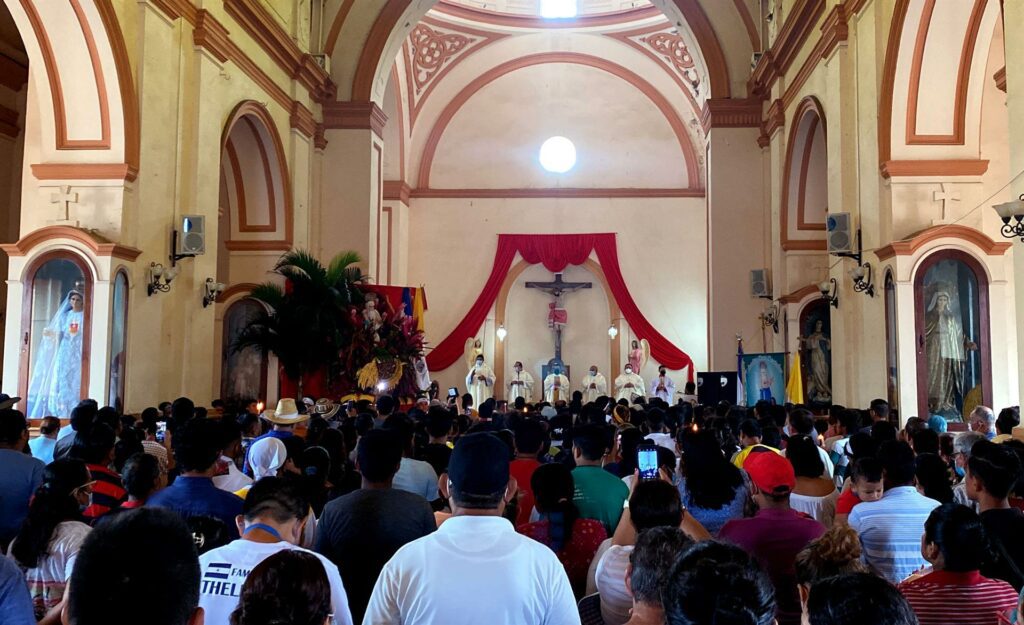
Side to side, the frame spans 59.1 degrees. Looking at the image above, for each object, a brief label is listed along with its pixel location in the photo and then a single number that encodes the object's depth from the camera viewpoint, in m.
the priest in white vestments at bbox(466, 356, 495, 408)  21.73
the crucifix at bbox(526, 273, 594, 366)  23.31
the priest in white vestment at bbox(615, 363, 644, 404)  21.19
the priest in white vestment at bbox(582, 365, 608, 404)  22.08
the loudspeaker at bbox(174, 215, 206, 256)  10.39
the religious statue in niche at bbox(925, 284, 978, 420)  8.89
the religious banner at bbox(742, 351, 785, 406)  12.84
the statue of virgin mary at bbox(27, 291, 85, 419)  9.04
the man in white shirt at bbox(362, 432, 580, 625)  2.33
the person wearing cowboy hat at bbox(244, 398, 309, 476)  7.57
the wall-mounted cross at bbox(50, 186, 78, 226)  9.48
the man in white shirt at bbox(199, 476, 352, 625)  2.52
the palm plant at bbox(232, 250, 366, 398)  12.44
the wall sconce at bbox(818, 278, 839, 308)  11.32
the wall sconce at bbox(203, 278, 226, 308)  11.30
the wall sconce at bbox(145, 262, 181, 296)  9.92
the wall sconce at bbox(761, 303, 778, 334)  14.34
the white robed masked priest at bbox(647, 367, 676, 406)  20.31
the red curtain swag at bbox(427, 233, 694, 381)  22.89
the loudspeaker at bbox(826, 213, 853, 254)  10.39
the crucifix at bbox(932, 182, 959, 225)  9.31
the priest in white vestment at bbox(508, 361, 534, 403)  22.39
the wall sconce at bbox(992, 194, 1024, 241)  6.34
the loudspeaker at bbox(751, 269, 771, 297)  14.81
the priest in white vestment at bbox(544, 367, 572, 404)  22.03
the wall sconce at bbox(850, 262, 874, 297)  9.91
